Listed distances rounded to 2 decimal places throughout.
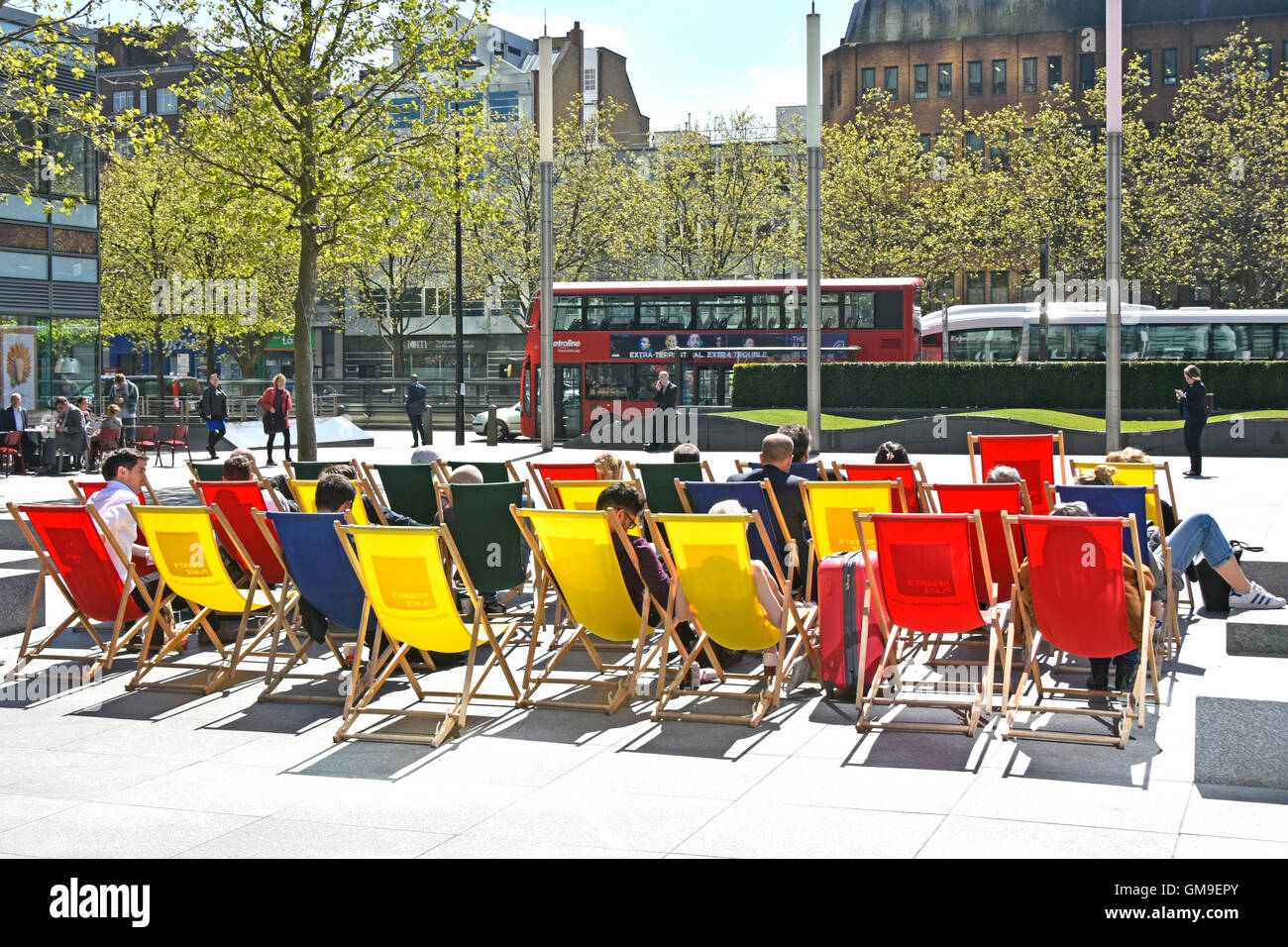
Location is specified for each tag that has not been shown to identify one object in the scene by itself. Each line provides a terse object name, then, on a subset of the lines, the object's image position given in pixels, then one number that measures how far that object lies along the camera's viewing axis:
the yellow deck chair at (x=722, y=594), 7.30
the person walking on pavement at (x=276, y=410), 28.23
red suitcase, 7.54
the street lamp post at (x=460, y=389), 34.91
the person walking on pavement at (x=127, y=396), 30.16
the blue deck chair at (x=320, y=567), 7.70
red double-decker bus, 34.91
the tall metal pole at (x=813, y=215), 22.69
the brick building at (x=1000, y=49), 70.25
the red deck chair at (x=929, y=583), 7.23
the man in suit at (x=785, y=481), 9.32
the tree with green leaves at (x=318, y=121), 21.70
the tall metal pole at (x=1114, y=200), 21.70
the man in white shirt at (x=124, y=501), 8.98
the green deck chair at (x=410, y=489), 11.08
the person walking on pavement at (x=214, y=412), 28.84
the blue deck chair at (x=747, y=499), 9.14
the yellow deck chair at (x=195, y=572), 8.26
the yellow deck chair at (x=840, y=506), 8.62
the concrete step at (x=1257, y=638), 7.06
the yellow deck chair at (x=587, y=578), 7.71
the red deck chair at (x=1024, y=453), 12.13
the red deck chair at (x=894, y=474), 9.75
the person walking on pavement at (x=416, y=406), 34.06
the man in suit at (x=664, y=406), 30.28
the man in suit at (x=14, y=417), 25.77
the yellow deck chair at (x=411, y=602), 7.09
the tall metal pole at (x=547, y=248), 26.45
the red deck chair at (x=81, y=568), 8.62
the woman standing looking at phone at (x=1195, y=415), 23.22
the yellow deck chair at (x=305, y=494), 10.41
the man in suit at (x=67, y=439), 24.64
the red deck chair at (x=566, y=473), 11.24
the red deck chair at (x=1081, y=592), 6.88
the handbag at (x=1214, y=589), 9.95
